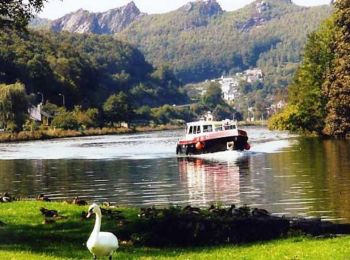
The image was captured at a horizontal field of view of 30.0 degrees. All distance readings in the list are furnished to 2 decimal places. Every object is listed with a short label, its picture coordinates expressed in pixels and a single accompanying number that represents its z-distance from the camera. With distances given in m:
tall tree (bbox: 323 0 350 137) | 96.12
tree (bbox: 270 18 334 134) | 111.25
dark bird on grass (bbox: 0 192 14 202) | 29.27
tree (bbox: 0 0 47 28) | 28.40
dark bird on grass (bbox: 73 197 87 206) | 28.48
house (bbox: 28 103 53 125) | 184.12
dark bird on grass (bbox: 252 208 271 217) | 25.62
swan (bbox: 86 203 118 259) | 15.82
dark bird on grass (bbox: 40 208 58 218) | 23.87
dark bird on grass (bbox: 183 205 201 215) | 25.03
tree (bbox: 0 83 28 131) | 143.75
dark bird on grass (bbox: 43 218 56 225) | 22.80
